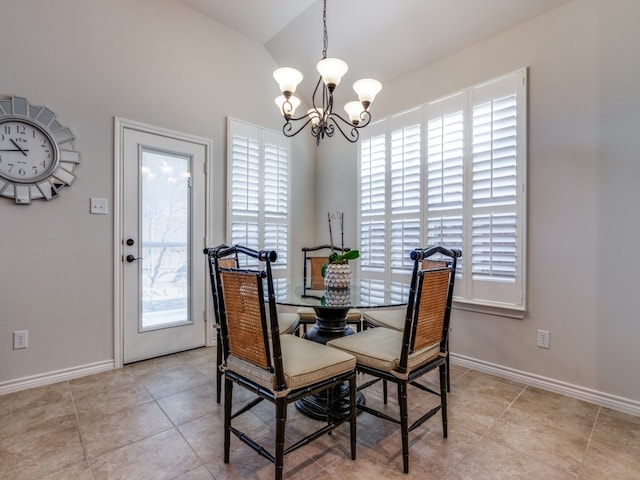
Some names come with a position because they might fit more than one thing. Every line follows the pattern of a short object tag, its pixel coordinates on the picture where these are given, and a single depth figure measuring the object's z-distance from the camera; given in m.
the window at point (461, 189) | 2.60
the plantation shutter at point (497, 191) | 2.58
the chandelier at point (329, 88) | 2.09
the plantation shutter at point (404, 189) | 3.21
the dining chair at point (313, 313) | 2.62
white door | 2.89
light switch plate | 2.70
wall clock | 2.32
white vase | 2.23
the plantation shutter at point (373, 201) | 3.51
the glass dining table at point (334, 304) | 1.99
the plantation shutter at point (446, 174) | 2.90
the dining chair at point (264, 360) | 1.40
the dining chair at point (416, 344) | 1.59
